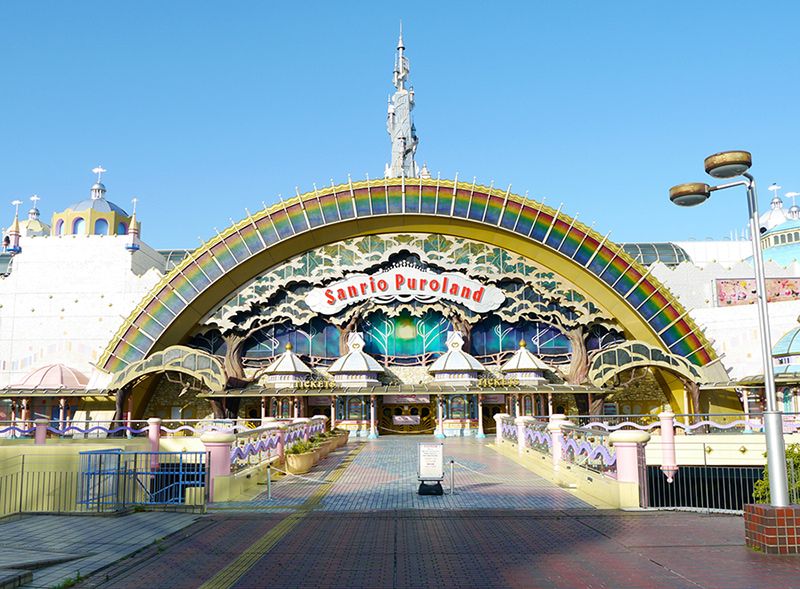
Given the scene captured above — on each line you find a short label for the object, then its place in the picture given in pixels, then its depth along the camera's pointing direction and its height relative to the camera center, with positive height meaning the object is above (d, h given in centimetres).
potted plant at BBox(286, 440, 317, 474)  2447 -222
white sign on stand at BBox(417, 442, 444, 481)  1914 -195
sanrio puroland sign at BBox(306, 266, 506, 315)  4581 +636
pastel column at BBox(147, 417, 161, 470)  3039 -160
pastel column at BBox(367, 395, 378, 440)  4319 -186
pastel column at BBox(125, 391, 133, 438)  4444 -103
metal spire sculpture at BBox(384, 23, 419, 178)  6209 +2310
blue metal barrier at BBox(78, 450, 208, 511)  1815 -257
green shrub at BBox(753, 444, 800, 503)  1641 -224
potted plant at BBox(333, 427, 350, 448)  3532 -218
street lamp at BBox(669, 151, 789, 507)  1167 +159
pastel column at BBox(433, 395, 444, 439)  4309 -175
